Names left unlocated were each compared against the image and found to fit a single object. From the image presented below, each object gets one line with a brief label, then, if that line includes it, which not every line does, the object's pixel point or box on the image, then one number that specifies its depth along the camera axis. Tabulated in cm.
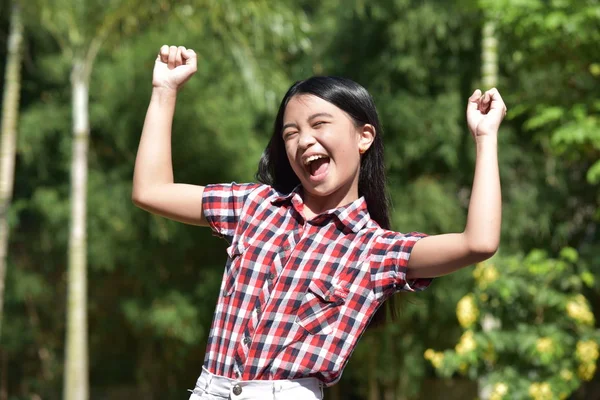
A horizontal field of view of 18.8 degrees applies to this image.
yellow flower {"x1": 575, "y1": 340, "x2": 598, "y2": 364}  997
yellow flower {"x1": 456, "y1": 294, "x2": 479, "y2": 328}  1062
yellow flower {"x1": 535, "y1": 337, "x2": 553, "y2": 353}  974
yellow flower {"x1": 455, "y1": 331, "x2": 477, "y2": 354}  1012
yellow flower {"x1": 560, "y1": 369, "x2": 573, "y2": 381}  1011
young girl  280
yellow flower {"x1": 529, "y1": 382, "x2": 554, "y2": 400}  990
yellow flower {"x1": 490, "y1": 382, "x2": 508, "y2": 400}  1002
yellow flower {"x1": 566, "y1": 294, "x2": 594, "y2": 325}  1007
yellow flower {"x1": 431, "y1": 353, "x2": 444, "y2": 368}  1032
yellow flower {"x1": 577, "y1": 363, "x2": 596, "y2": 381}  1009
